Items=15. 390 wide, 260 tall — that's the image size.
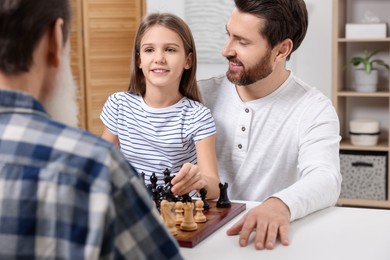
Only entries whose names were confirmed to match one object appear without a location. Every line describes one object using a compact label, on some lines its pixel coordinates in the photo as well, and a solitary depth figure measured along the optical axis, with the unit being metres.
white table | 1.38
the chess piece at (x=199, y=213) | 1.58
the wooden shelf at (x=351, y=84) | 4.30
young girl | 2.09
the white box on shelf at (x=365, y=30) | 4.27
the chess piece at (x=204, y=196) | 1.71
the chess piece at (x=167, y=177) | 1.71
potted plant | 4.33
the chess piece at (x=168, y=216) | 1.49
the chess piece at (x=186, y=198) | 1.68
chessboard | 1.45
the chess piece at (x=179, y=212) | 1.56
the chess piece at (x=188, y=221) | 1.51
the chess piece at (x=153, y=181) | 1.75
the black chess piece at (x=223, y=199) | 1.74
